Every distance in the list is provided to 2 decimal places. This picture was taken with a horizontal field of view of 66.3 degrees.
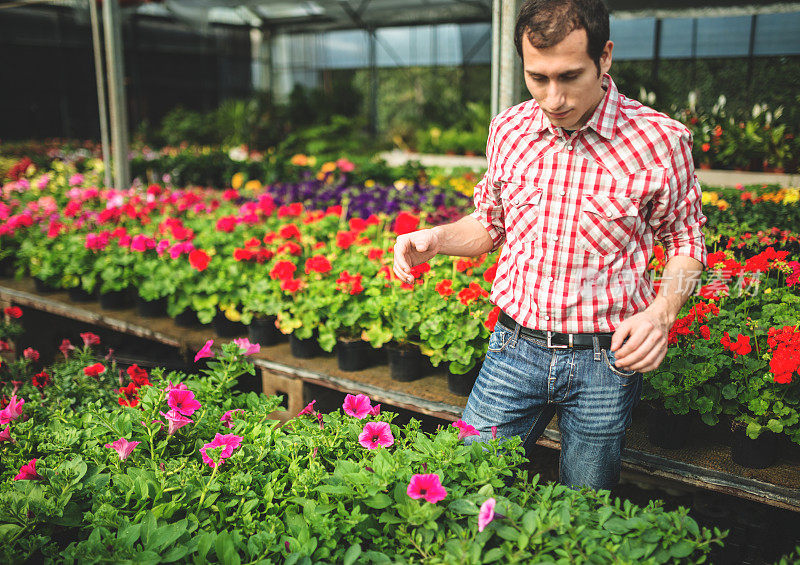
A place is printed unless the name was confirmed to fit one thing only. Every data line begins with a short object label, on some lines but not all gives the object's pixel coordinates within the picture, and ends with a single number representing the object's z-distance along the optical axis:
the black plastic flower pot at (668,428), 1.93
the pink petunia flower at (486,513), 1.03
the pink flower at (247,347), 1.81
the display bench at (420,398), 1.81
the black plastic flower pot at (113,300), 3.54
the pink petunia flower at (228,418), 1.61
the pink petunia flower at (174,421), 1.45
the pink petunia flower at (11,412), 1.62
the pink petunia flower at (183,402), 1.45
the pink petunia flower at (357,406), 1.43
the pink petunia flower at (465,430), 1.32
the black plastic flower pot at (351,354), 2.60
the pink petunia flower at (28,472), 1.33
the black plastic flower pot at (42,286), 3.91
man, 1.19
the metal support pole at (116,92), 4.70
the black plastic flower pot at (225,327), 3.10
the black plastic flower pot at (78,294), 3.70
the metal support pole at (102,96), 4.96
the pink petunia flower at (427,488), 1.09
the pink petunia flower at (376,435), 1.33
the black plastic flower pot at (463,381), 2.32
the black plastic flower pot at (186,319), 3.23
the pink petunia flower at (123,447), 1.36
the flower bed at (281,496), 1.09
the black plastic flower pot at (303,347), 2.76
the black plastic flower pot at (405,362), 2.48
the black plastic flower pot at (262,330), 2.90
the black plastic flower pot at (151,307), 3.38
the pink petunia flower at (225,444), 1.34
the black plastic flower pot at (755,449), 1.83
